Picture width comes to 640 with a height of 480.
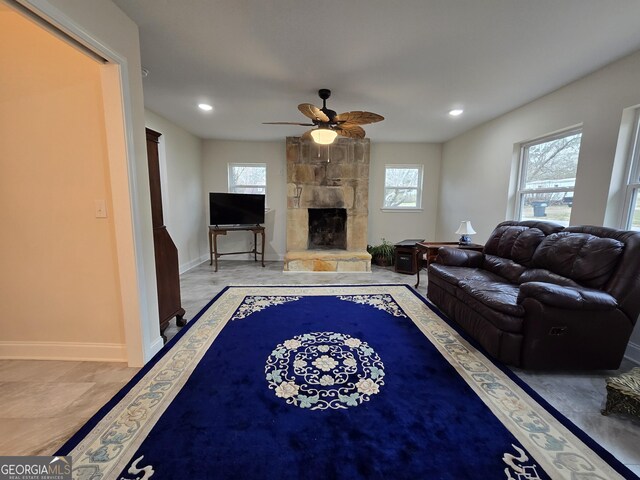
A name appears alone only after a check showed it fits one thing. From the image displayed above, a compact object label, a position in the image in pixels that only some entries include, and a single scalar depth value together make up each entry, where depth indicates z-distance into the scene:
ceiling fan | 2.69
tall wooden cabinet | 2.22
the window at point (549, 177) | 2.88
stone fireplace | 4.95
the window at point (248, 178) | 5.48
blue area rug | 1.20
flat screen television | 4.77
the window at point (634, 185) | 2.27
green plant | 5.20
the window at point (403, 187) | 5.56
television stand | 4.73
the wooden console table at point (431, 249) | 3.52
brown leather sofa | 1.79
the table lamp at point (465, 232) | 3.70
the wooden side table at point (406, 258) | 4.56
